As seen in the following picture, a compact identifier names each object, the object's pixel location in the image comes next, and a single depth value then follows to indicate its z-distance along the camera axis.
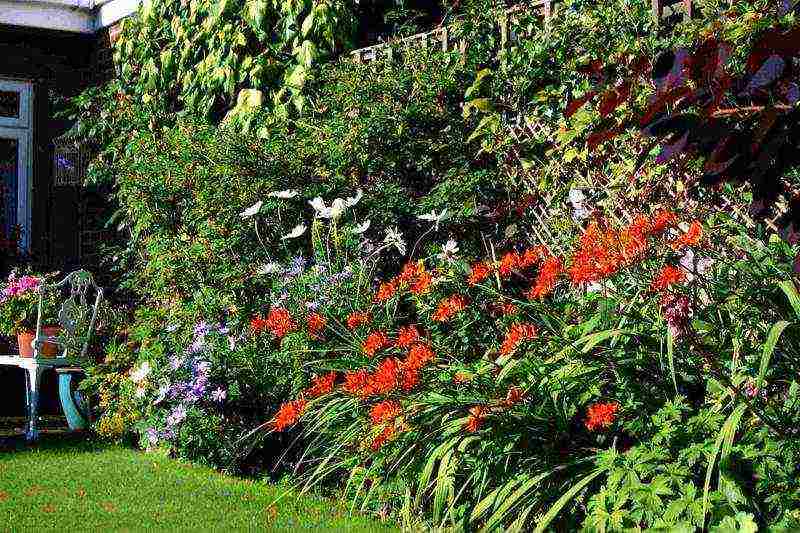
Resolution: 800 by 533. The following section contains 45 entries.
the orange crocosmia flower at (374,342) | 4.08
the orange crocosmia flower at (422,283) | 4.20
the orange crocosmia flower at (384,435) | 3.82
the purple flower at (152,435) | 5.54
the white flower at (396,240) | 5.16
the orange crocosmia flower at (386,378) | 3.79
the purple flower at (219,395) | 5.20
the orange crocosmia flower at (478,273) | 4.00
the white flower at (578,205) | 4.50
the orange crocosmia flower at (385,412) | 3.74
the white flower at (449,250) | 4.71
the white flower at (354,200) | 5.23
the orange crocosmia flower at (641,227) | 3.51
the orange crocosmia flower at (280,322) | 4.39
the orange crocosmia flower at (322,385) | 4.15
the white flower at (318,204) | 5.31
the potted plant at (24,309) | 7.27
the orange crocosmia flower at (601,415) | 3.30
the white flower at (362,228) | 5.13
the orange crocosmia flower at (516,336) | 3.70
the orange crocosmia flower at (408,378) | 3.82
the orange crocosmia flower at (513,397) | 3.63
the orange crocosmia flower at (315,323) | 4.41
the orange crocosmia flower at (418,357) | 3.86
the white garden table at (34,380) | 6.62
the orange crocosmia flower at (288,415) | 4.13
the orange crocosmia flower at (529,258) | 4.03
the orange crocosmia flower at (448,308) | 4.06
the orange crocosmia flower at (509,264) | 3.99
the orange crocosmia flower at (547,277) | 3.70
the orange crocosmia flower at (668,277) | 3.31
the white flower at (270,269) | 5.29
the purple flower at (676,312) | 3.44
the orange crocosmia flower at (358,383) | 3.97
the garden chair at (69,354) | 6.91
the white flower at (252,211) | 5.39
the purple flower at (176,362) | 5.42
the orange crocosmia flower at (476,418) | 3.51
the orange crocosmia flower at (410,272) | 4.48
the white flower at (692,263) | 3.90
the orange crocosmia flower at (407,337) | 4.09
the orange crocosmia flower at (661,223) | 3.49
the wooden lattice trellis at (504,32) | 4.49
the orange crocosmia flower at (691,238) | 3.41
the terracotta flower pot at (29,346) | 7.10
